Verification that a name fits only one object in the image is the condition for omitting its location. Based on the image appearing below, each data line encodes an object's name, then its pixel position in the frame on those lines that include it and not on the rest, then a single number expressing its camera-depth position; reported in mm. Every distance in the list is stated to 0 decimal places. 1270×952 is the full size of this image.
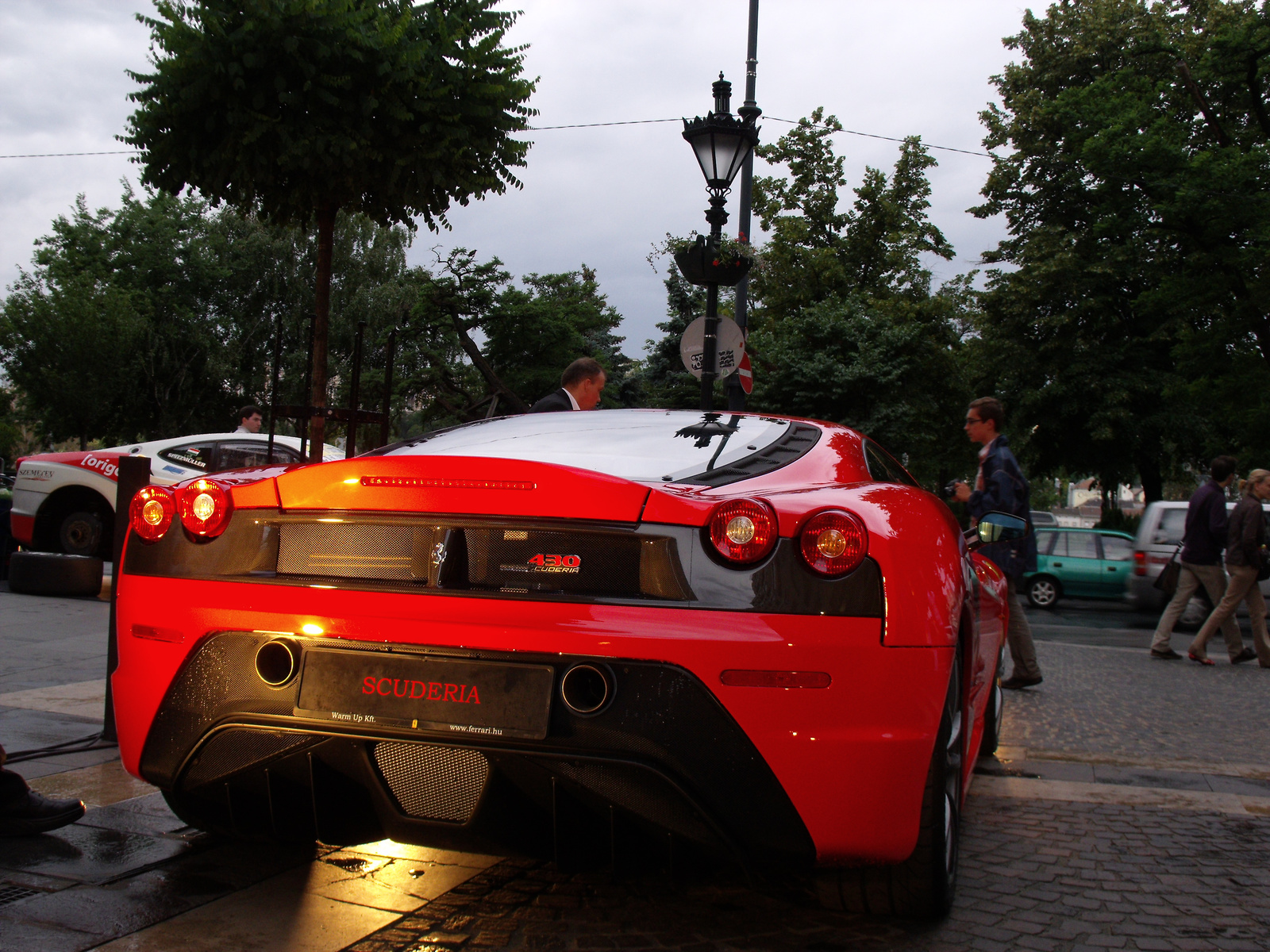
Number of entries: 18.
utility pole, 11727
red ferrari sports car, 2254
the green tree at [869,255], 34500
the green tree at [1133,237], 26031
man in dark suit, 6426
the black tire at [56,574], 6793
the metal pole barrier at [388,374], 6109
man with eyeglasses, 6910
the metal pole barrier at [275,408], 6370
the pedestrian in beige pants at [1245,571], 9508
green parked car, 17000
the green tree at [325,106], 7234
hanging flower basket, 9820
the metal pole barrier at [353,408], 6090
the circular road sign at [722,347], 10227
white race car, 11672
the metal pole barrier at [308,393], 6739
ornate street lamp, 9773
